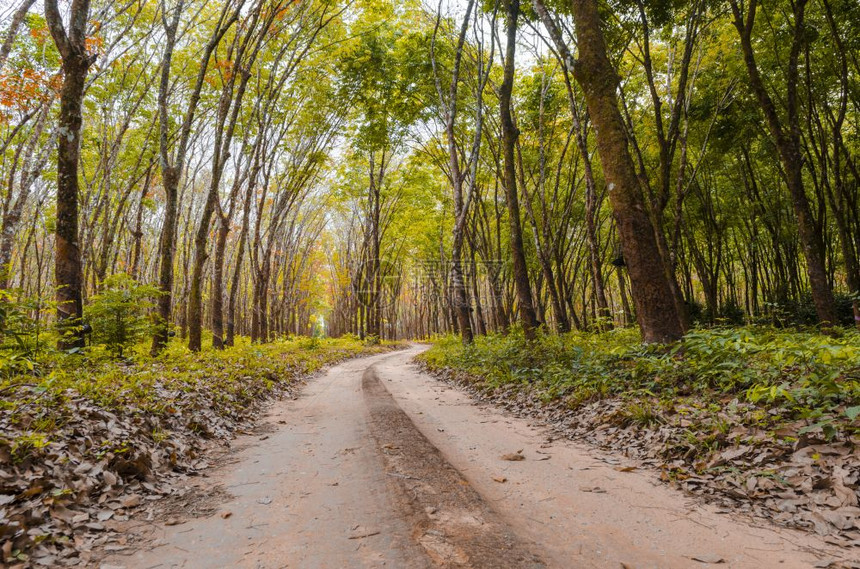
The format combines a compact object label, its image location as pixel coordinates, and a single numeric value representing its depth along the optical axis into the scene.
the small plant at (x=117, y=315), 7.87
